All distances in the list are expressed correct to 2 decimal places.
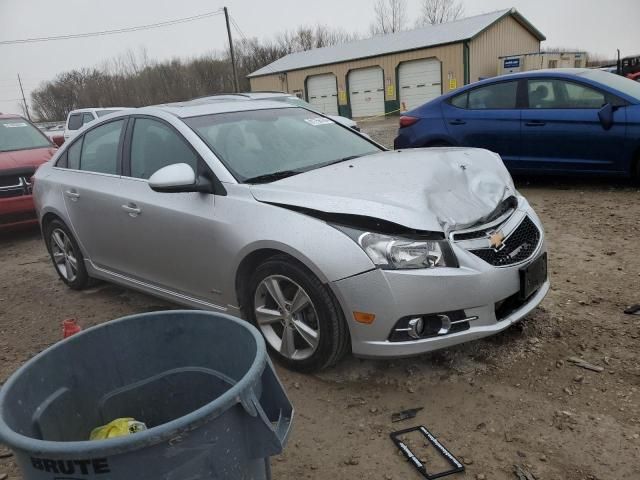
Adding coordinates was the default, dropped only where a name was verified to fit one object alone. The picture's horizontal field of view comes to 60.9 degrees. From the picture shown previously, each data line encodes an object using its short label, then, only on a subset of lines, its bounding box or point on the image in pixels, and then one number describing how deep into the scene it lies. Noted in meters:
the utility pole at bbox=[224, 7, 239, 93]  34.62
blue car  6.22
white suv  14.67
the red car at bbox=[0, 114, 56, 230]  6.86
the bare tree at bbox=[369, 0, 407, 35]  57.58
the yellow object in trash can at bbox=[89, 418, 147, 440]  1.66
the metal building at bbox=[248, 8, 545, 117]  25.53
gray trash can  1.28
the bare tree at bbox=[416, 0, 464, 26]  56.00
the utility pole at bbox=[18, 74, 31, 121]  65.94
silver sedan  2.71
